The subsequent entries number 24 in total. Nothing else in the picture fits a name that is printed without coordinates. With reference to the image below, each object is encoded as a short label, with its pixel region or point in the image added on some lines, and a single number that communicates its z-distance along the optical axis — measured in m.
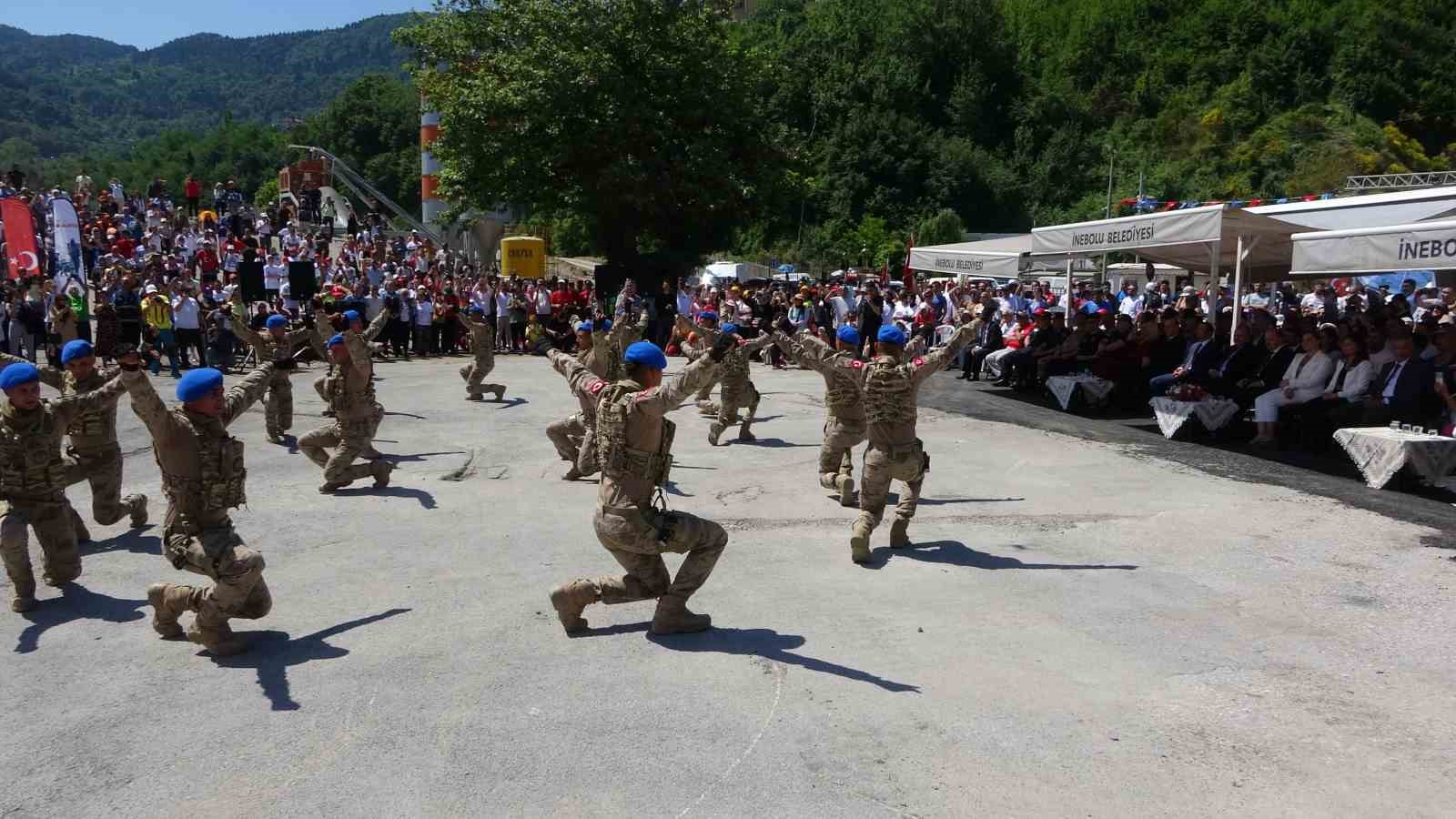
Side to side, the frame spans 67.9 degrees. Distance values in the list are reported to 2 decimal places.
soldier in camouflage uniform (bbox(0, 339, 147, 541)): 8.71
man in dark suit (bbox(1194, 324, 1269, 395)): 14.17
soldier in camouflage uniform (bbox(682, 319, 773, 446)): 13.28
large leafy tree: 29.52
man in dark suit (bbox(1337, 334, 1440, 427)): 11.37
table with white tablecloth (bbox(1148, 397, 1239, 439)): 13.38
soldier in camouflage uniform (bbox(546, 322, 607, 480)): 10.27
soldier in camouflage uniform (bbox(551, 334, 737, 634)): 6.21
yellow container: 36.97
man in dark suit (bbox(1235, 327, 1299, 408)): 13.83
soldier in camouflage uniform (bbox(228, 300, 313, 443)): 13.38
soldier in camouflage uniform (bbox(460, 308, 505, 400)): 16.59
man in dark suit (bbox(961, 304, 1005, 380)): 20.31
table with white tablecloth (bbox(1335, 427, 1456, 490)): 10.29
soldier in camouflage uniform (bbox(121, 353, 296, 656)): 6.11
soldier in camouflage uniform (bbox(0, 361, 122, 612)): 7.08
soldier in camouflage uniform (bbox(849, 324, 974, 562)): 8.26
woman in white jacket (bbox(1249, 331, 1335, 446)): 12.65
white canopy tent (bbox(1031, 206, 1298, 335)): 13.49
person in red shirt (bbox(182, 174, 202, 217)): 39.43
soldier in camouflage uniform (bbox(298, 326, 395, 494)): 10.66
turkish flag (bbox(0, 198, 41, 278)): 20.00
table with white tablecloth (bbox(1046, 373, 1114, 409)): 15.96
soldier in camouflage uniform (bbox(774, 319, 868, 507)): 9.71
